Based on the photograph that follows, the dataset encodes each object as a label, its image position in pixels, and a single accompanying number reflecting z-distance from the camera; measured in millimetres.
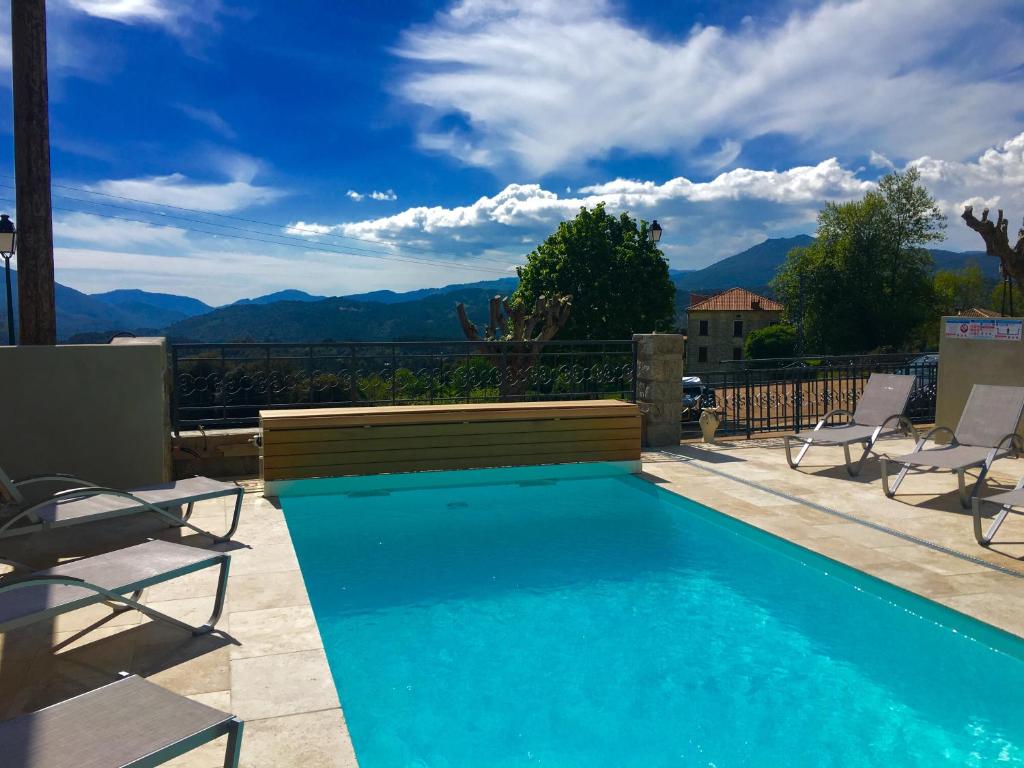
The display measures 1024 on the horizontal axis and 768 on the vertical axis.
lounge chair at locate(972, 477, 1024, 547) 4457
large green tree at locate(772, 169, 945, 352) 39875
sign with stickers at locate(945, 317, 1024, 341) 7994
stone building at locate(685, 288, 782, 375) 77500
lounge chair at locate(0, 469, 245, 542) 3814
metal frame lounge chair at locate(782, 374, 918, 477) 7027
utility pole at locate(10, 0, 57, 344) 5703
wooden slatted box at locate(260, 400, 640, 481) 6359
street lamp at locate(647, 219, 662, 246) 14898
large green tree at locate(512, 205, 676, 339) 35812
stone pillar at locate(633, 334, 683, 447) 8375
